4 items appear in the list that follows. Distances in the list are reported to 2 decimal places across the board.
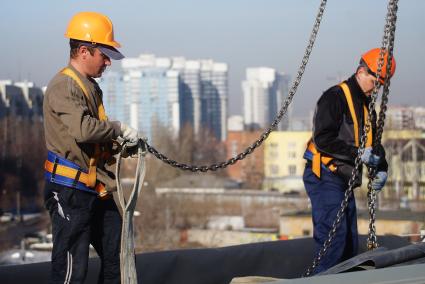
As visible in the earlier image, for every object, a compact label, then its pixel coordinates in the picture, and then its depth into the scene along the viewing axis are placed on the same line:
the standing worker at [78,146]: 5.03
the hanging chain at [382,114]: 5.50
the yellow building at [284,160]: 102.04
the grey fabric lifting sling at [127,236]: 5.15
